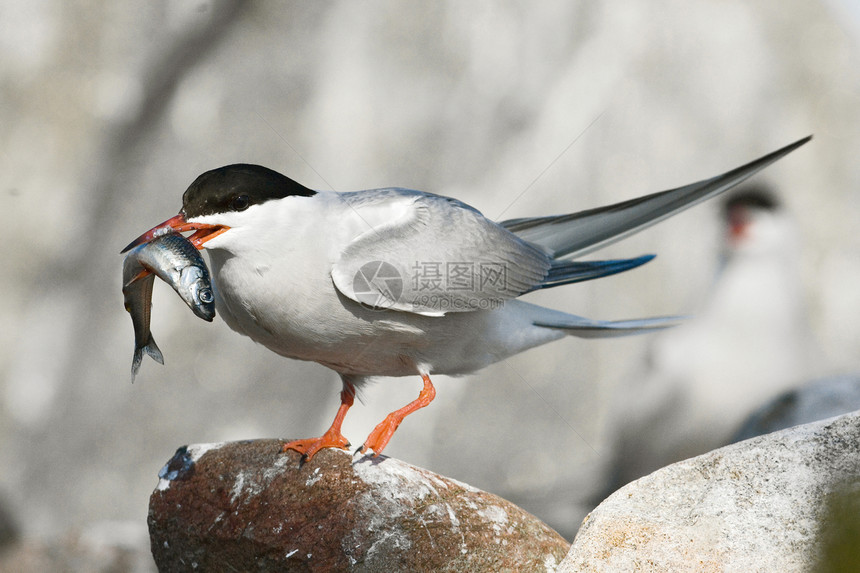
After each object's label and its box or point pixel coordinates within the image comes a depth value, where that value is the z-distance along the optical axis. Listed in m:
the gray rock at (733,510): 4.13
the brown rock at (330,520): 5.62
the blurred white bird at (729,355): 10.65
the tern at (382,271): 5.71
